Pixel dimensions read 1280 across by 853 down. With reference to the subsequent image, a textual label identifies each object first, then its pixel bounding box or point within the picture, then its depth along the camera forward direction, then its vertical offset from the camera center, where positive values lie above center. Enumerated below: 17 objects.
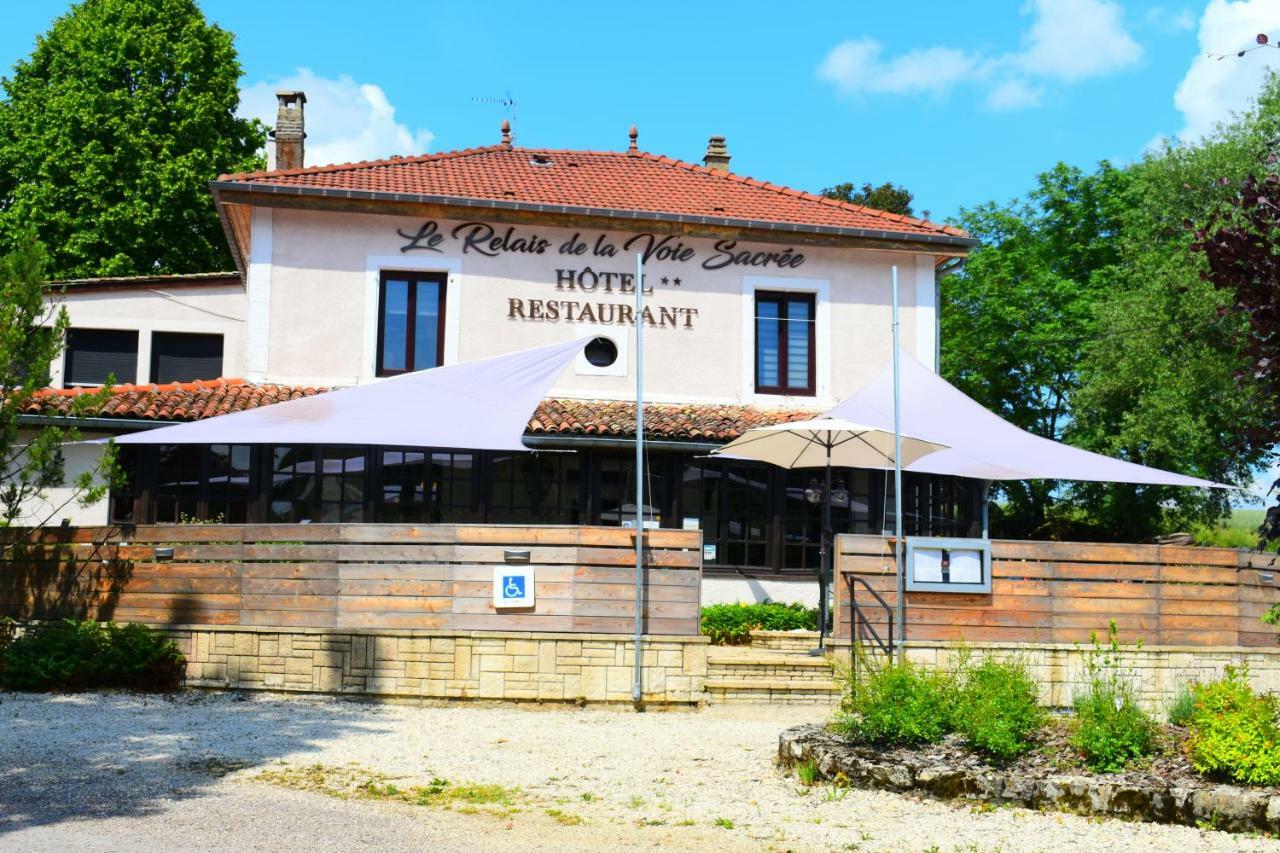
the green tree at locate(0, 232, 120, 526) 12.91 +1.82
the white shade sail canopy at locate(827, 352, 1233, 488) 14.89 +1.46
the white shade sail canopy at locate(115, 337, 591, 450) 13.60 +1.56
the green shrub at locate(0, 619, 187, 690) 12.15 -1.03
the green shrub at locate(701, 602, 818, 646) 16.56 -0.78
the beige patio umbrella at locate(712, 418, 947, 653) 14.68 +1.38
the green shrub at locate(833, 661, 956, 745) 8.77 -0.99
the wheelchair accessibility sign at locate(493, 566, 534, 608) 12.27 -0.32
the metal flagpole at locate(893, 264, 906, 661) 12.59 -0.01
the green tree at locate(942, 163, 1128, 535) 32.66 +6.58
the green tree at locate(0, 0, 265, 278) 29.31 +9.53
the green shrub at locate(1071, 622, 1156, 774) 8.11 -1.04
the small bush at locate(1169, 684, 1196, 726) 8.98 -0.99
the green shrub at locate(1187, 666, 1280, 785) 7.64 -1.02
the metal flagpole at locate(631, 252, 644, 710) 12.12 -0.01
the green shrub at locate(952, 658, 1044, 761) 8.38 -0.97
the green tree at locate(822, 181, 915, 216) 37.38 +10.66
